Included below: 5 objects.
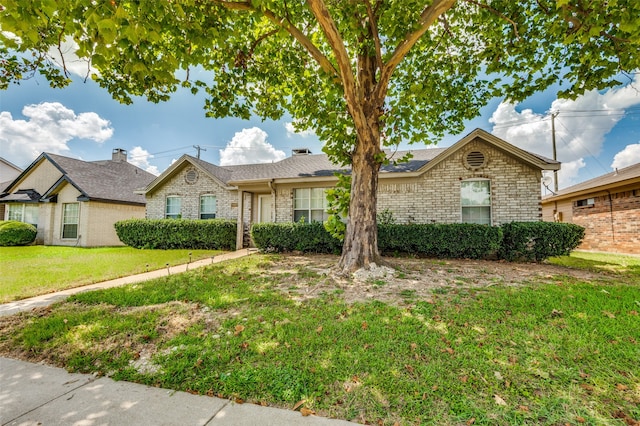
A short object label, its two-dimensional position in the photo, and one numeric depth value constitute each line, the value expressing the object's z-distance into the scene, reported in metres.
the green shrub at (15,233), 14.68
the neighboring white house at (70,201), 15.48
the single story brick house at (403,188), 10.34
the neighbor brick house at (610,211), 11.73
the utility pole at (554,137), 22.84
